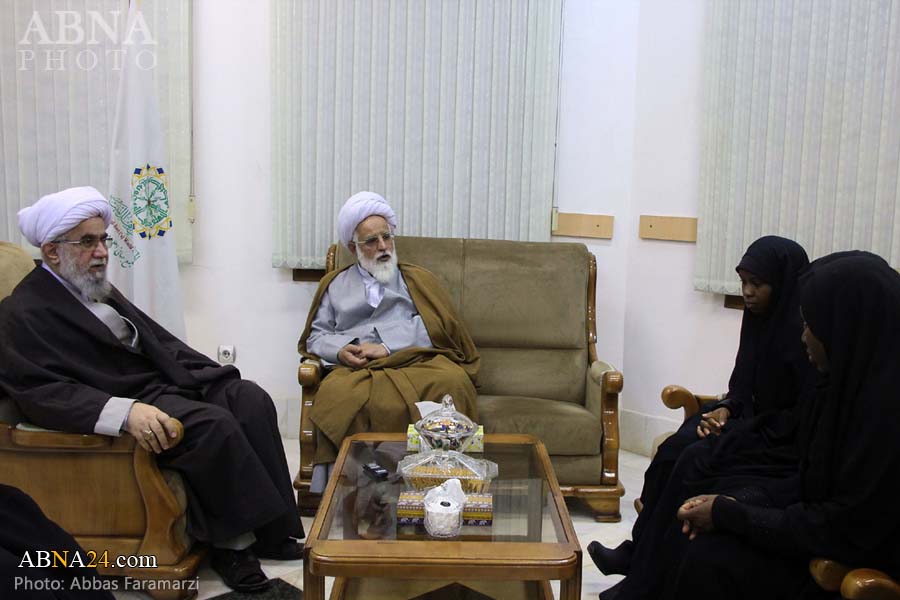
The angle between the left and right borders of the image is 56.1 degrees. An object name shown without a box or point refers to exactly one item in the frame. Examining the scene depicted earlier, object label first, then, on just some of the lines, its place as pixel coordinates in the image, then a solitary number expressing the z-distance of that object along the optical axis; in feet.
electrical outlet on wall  15.06
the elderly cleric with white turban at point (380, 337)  11.41
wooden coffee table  6.67
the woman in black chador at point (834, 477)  6.08
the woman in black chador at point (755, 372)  9.09
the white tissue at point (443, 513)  7.27
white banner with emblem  13.30
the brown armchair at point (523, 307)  13.32
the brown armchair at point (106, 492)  8.97
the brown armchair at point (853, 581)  5.67
